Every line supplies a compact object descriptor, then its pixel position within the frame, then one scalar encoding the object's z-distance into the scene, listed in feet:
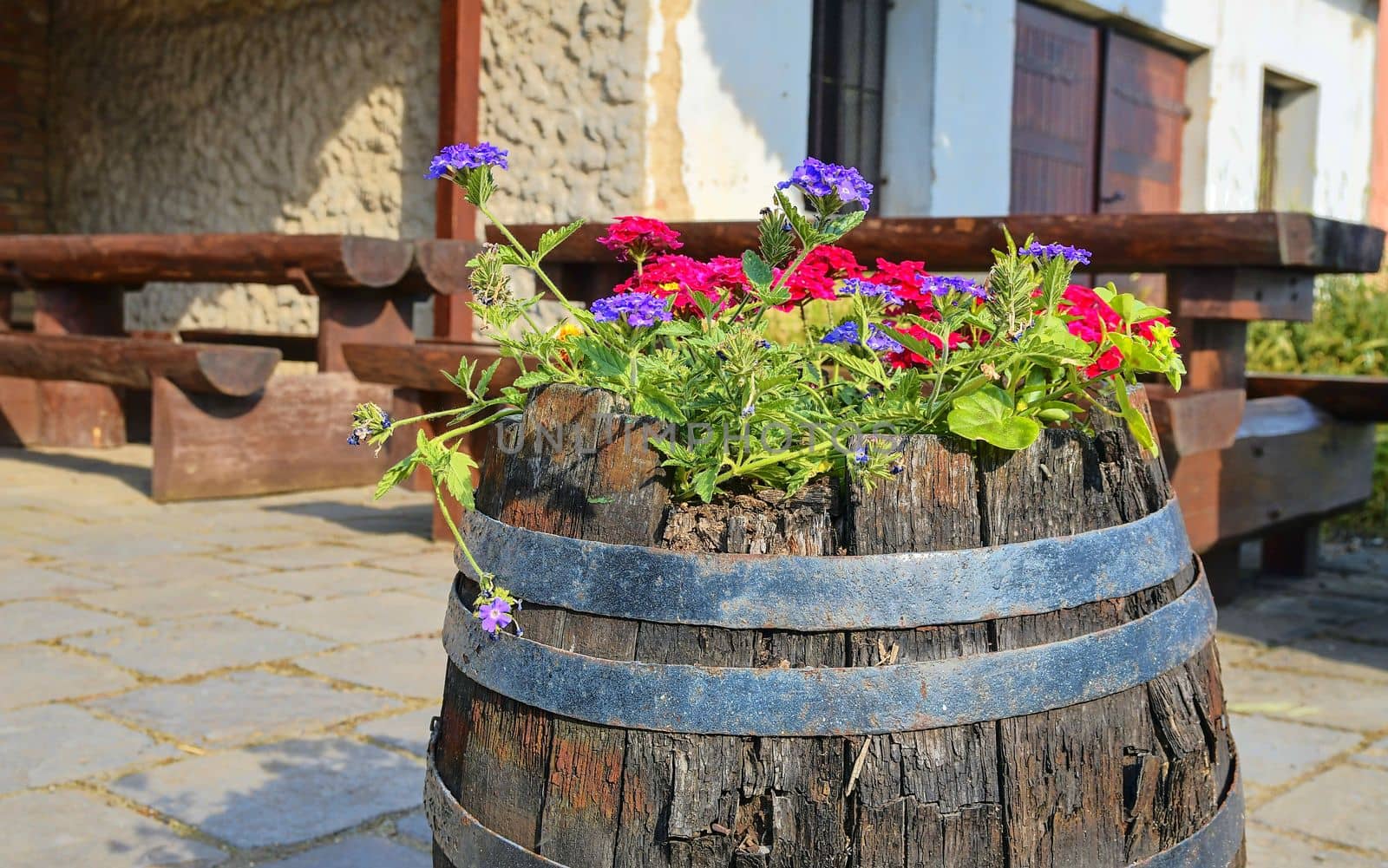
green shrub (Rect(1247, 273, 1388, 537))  21.83
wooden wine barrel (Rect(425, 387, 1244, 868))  3.72
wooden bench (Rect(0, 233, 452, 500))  16.71
